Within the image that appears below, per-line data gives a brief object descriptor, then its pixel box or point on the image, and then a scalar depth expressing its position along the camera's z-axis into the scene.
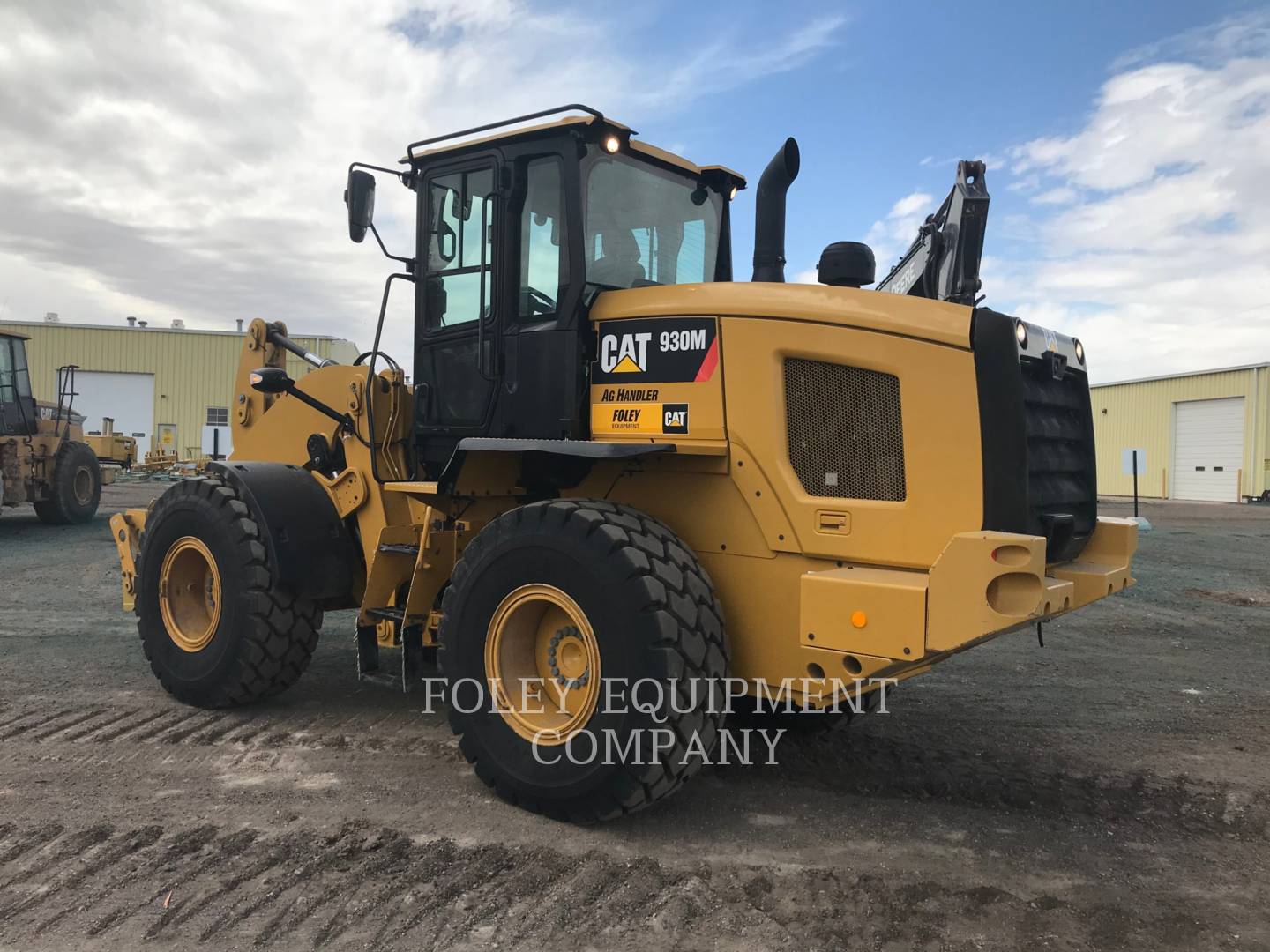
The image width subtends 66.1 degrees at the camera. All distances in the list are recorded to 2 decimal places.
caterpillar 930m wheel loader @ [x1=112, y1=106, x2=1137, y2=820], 3.71
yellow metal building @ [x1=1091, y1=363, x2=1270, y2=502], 34.88
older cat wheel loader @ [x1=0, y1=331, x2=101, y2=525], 16.52
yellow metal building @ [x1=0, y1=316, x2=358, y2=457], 43.03
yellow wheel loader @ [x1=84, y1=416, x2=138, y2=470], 23.59
